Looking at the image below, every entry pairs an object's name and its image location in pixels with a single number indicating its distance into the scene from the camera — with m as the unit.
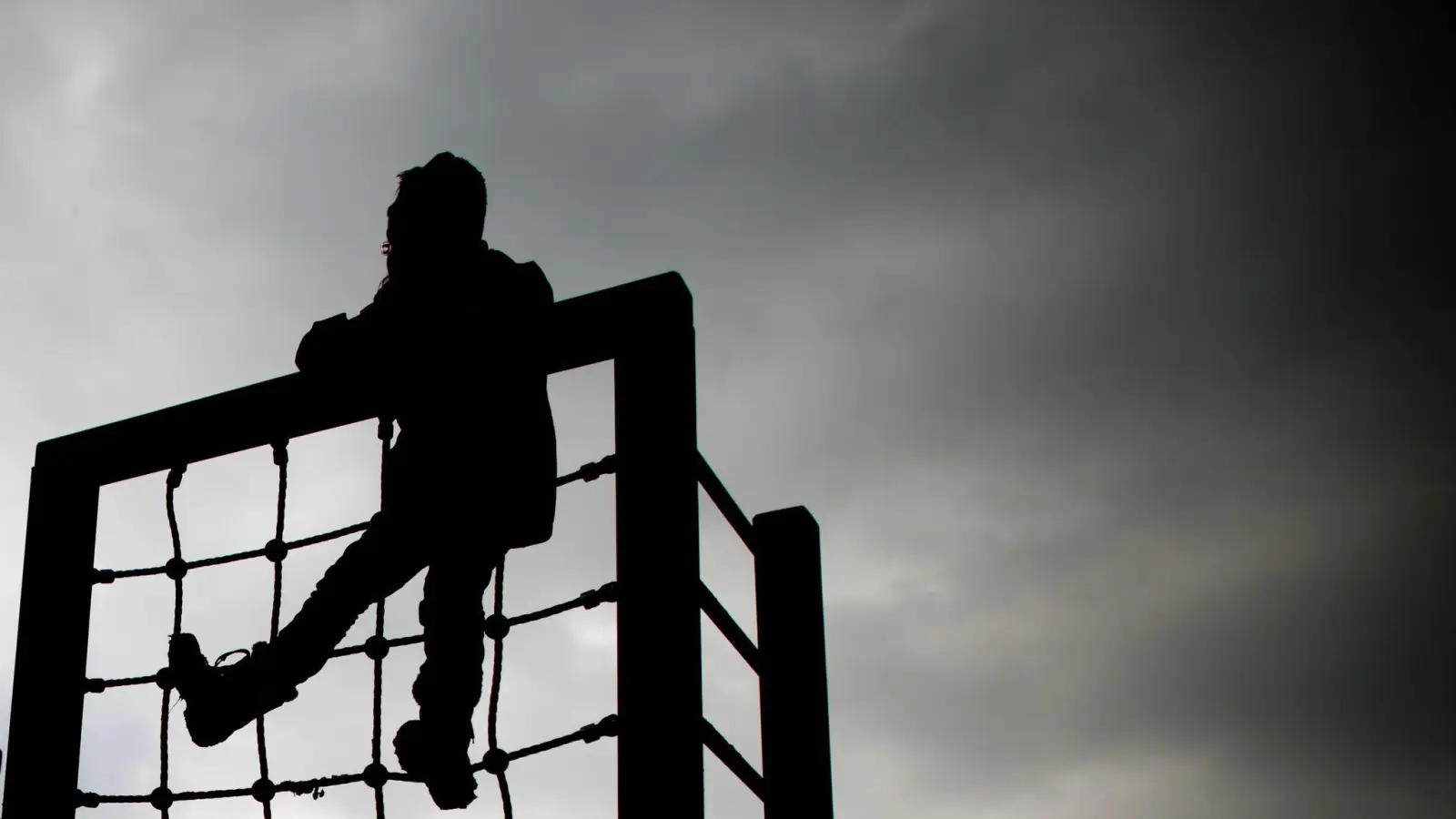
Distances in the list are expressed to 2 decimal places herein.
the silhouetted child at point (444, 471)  3.30
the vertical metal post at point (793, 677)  3.54
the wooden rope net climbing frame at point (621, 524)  2.90
